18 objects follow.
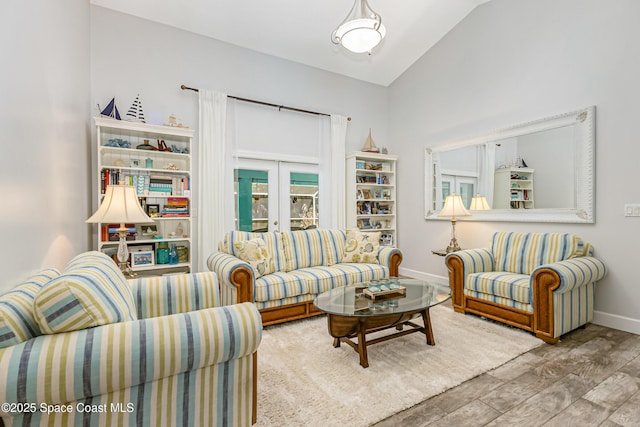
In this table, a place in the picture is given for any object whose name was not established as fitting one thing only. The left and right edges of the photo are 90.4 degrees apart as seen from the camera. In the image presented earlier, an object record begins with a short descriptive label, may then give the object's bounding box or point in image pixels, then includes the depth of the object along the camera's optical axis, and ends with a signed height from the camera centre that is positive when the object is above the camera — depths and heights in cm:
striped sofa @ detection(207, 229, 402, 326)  296 -65
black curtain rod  411 +154
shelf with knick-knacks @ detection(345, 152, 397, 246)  520 +30
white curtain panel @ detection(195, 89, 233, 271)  412 +47
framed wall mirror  328 +50
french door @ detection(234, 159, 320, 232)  455 +22
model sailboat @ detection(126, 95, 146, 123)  370 +113
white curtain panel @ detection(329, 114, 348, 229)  510 +59
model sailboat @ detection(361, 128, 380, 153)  530 +106
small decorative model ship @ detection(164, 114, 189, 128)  384 +106
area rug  182 -113
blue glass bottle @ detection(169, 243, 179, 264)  382 -55
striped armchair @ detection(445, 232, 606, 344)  269 -67
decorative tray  259 -68
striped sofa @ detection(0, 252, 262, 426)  108 -55
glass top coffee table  230 -73
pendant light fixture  288 +165
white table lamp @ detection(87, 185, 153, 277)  253 +1
